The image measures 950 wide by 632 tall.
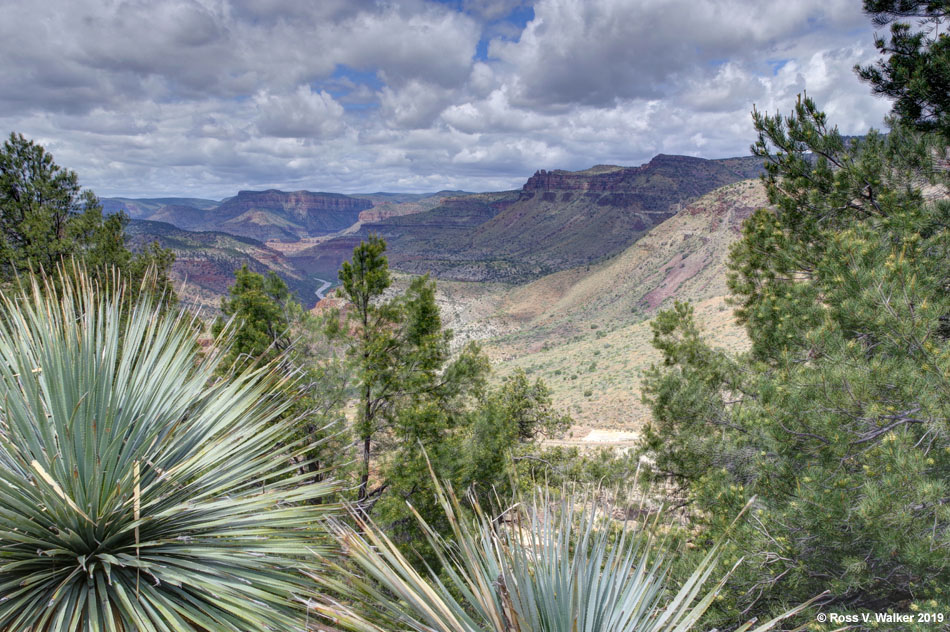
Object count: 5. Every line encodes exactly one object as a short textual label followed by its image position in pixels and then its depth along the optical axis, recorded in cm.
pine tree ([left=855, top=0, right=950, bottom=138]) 491
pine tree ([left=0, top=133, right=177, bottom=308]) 878
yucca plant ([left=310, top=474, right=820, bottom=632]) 190
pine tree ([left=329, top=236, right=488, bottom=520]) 840
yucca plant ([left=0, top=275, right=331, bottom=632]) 238
